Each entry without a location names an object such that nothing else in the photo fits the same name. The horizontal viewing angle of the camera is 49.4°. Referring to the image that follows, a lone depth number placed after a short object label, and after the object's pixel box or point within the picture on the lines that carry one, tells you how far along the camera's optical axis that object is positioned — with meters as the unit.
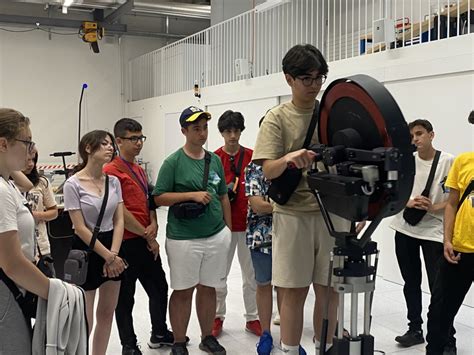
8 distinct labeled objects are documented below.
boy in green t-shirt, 2.86
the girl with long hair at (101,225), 2.59
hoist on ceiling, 10.03
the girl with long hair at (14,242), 1.58
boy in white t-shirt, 3.22
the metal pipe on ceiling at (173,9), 10.32
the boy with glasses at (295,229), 2.00
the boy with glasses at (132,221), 2.96
